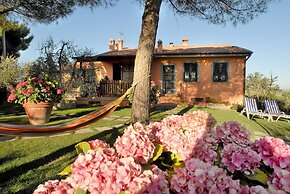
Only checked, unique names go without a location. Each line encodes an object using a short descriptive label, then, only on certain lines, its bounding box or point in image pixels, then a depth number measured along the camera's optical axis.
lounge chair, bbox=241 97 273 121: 9.77
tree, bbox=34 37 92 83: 12.84
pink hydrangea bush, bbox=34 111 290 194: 0.88
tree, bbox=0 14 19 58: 9.78
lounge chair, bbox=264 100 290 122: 9.71
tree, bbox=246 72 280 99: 14.28
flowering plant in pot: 6.40
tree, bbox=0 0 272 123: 5.23
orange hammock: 2.44
